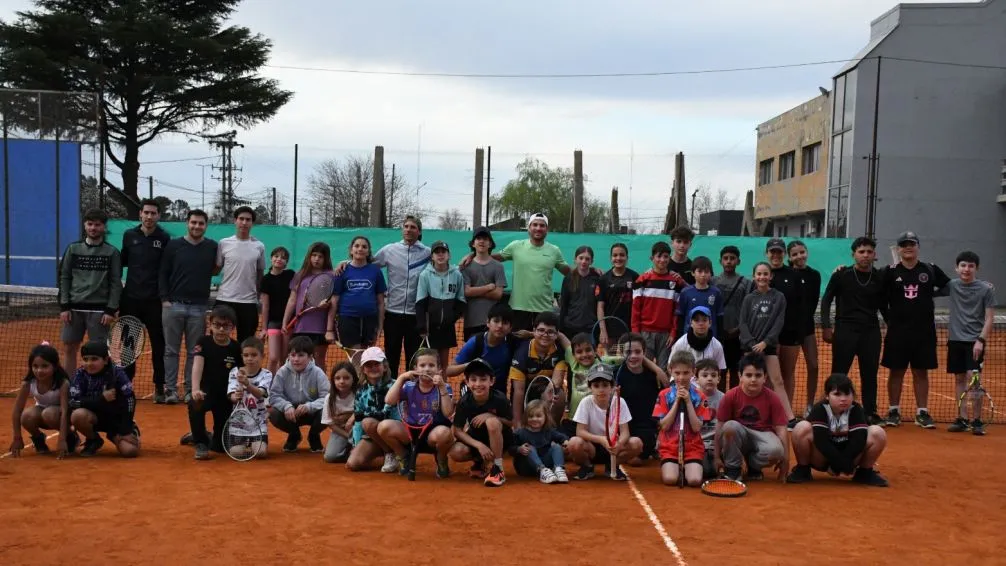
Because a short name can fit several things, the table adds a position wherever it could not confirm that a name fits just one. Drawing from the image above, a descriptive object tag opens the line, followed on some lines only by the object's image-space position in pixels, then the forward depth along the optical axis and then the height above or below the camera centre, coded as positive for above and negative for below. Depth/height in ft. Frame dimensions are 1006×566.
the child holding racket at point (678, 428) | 21.11 -4.35
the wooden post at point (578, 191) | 57.82 +3.32
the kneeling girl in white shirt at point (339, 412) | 22.80 -4.49
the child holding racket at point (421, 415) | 21.44 -4.28
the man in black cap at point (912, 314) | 29.22 -2.06
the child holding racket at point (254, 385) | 22.63 -3.83
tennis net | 35.27 -6.09
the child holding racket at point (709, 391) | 21.67 -3.61
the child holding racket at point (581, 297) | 26.84 -1.62
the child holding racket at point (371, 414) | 21.97 -4.31
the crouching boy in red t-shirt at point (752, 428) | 21.17 -4.30
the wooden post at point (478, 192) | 57.90 +3.11
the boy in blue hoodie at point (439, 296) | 26.23 -1.66
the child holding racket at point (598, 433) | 21.38 -4.57
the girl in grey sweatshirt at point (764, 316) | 26.37 -2.04
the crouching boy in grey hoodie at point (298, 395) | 23.63 -4.24
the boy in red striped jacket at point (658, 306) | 25.91 -1.78
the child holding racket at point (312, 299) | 27.25 -1.91
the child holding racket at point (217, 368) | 23.34 -3.50
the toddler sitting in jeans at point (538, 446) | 21.45 -4.92
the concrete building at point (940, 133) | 90.94 +11.89
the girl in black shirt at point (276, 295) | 28.40 -1.92
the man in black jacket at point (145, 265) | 29.12 -1.12
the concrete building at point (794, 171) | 106.22 +9.92
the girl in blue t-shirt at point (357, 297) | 27.04 -1.81
